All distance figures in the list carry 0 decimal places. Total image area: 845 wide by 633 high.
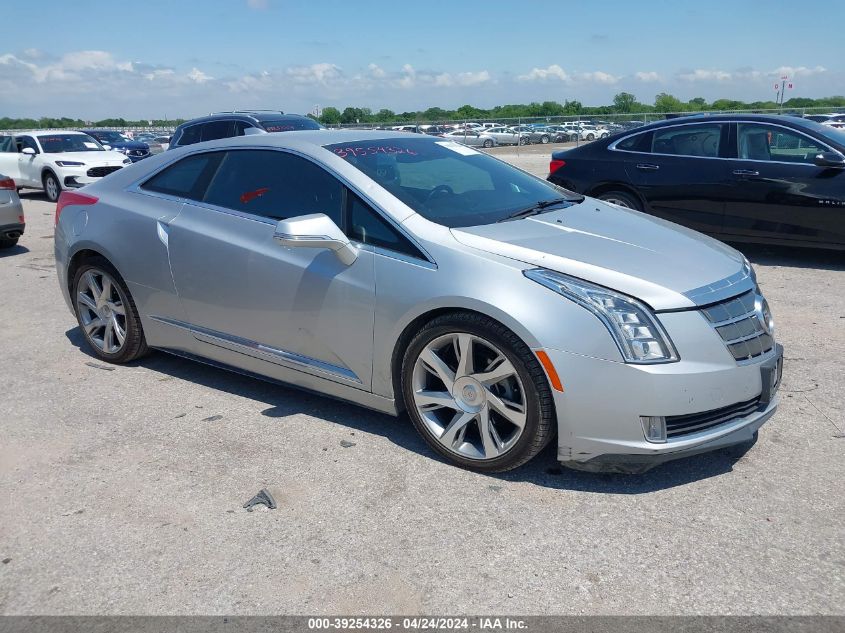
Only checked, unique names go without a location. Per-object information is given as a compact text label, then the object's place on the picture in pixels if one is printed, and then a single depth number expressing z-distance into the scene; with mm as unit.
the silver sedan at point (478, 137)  36188
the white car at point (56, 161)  16250
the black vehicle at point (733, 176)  7598
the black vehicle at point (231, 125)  13867
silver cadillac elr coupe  3287
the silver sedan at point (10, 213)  9742
